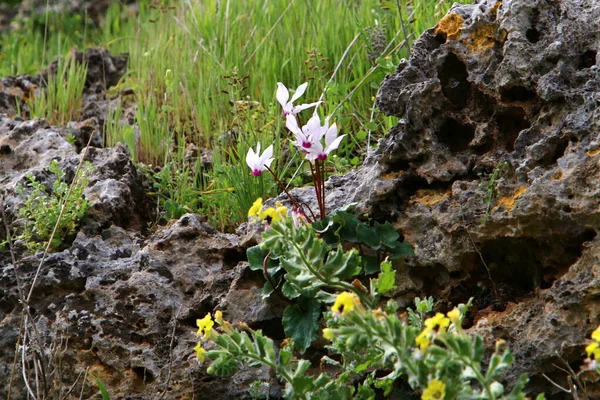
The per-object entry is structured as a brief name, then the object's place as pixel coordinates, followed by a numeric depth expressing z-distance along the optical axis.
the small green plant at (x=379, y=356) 3.75
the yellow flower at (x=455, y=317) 3.79
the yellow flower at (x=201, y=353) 4.37
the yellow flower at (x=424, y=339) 3.78
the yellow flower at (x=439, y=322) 3.75
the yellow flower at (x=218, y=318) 4.39
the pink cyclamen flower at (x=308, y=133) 5.34
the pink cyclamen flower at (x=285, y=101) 5.50
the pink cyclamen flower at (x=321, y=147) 5.36
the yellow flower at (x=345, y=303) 3.83
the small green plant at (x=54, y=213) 6.18
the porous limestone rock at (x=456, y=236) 4.83
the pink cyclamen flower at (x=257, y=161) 5.54
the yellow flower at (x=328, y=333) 4.01
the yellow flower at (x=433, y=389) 3.65
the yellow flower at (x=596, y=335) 3.59
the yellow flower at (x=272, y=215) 4.46
